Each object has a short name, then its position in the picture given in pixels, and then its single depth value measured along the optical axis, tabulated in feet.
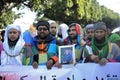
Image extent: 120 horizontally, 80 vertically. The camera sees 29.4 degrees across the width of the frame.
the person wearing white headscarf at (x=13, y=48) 12.58
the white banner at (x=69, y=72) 12.12
